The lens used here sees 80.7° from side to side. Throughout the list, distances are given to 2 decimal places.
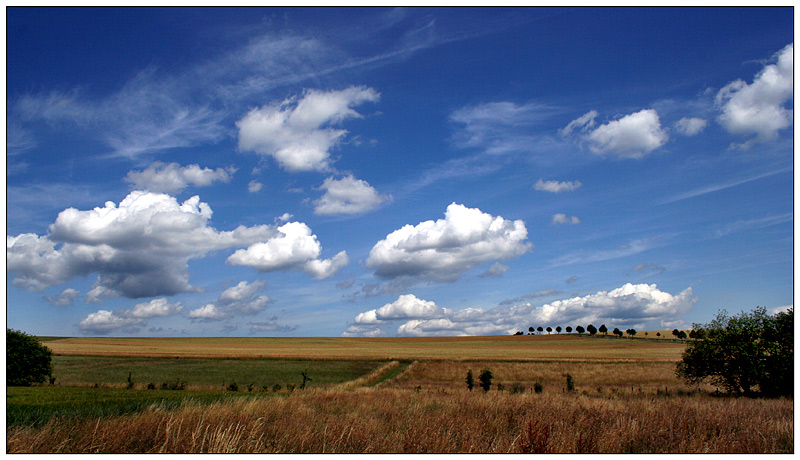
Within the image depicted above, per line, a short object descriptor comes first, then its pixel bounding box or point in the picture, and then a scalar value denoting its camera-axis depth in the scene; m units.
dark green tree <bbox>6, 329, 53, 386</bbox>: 53.38
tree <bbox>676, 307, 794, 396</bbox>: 33.06
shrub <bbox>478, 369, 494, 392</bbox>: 42.14
